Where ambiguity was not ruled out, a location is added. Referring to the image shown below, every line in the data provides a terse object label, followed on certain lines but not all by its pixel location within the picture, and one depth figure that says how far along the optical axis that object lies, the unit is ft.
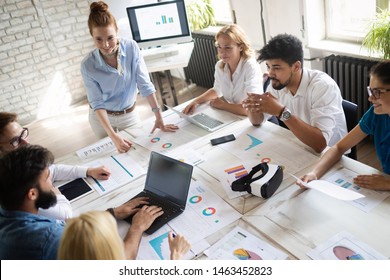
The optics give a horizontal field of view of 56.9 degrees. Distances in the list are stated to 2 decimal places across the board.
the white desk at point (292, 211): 4.25
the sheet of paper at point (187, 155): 6.36
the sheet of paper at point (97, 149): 7.18
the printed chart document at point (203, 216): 4.72
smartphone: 6.74
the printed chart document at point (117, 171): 6.08
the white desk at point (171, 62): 11.93
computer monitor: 12.30
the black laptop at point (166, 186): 5.11
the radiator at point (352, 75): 9.35
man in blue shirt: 4.03
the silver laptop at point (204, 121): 7.41
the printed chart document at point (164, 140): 6.97
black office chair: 6.50
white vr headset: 5.02
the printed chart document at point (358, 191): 4.64
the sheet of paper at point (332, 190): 4.46
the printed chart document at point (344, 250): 3.94
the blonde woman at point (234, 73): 7.88
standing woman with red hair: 7.09
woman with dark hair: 4.86
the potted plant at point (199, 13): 14.17
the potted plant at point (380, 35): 7.97
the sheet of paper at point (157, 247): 4.44
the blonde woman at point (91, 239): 3.10
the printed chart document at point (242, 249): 4.19
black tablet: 5.97
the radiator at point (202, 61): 14.49
